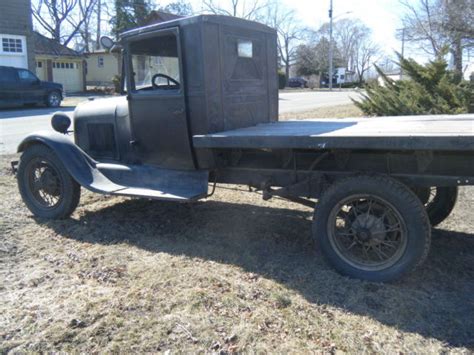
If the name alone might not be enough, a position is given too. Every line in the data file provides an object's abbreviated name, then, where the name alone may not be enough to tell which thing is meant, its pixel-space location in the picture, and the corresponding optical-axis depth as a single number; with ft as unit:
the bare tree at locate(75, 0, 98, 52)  141.08
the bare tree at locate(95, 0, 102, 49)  149.27
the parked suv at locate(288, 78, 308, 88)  174.60
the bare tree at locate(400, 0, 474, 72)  41.57
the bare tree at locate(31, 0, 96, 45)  133.08
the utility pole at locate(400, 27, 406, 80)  66.94
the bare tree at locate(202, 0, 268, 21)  171.63
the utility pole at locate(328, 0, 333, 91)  140.26
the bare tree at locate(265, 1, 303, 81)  225.76
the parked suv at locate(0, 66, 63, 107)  63.87
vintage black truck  11.32
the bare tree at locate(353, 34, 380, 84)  263.49
